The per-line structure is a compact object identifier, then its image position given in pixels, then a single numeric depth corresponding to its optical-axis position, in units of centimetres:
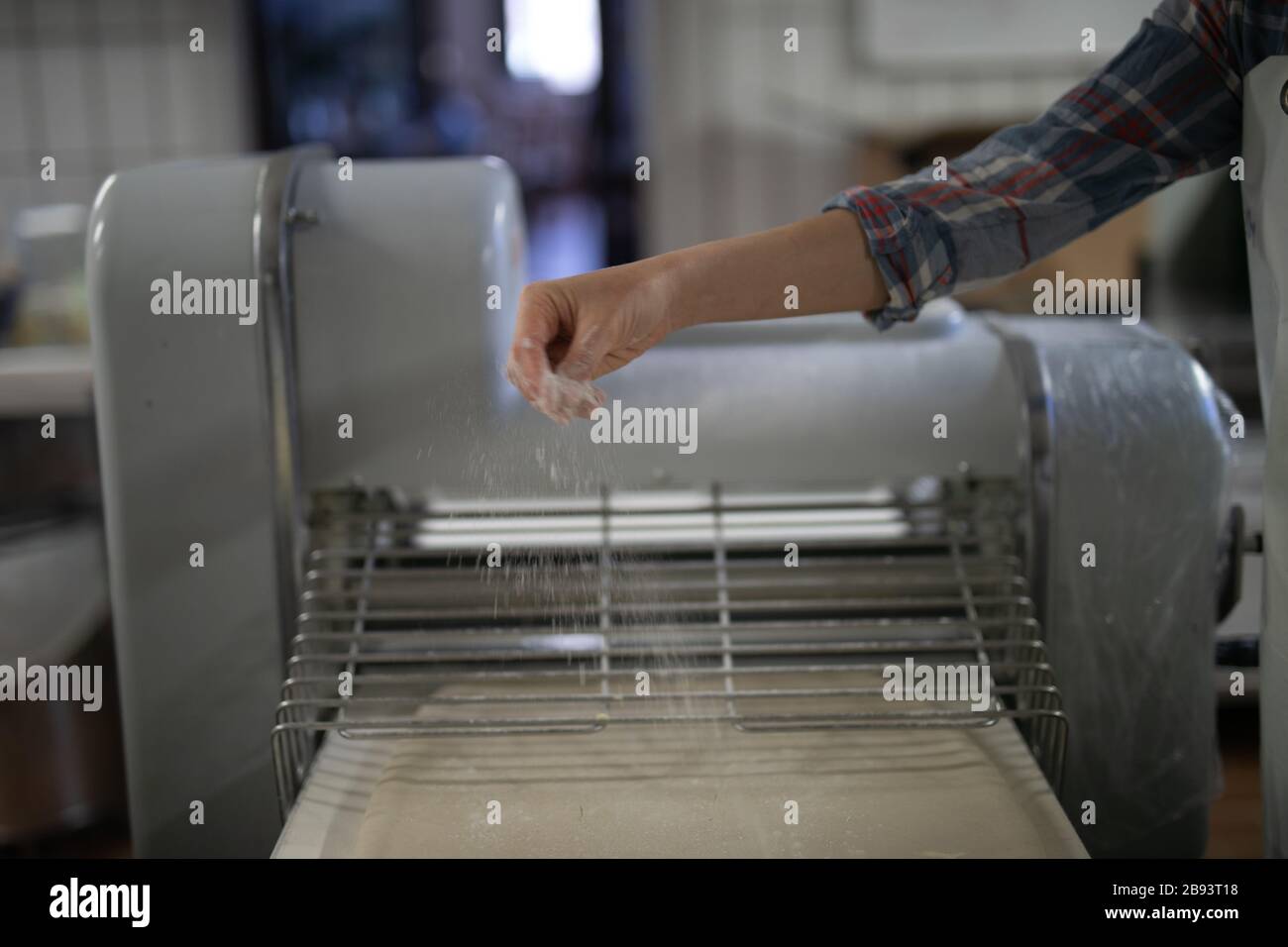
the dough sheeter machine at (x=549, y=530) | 95
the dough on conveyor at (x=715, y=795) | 79
